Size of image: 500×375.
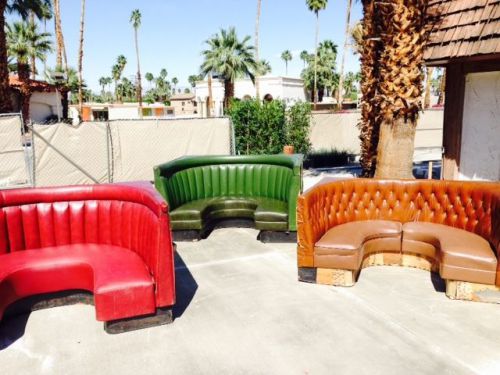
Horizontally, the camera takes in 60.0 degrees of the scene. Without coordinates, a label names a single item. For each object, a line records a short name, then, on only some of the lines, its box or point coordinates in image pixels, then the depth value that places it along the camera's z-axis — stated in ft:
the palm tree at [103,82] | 467.11
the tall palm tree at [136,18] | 237.25
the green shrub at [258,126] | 48.57
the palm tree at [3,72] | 58.95
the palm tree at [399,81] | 23.98
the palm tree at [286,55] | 388.78
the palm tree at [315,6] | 180.96
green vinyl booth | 24.71
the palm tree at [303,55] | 334.85
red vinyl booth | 15.20
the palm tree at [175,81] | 572.92
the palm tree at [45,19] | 116.67
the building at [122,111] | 153.99
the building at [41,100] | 112.27
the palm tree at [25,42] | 118.73
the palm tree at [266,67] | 279.98
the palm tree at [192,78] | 432.25
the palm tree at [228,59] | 114.01
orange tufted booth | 17.47
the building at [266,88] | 154.54
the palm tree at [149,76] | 479.00
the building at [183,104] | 252.42
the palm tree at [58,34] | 115.34
